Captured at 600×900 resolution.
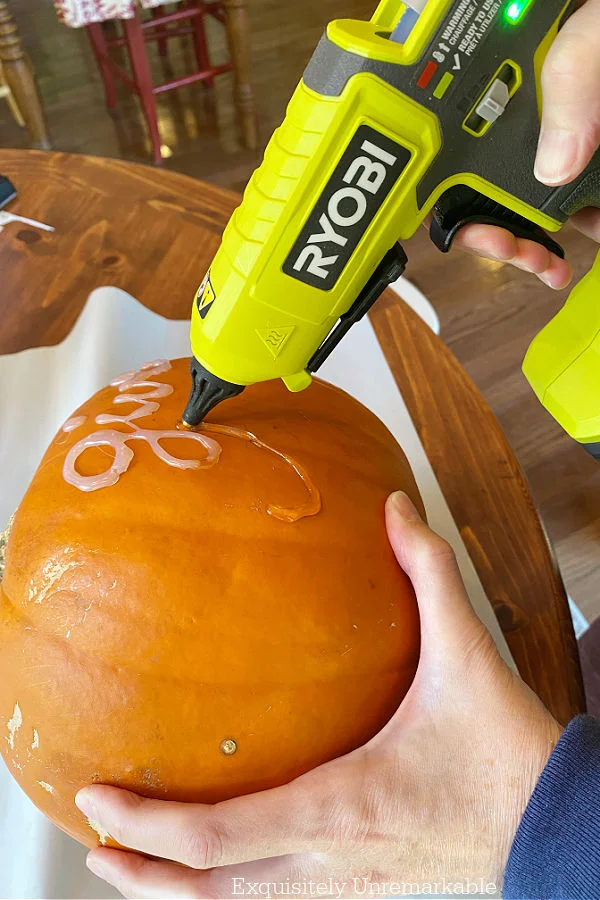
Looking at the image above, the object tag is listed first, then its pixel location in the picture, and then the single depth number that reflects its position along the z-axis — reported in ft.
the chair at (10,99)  8.18
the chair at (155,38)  6.81
